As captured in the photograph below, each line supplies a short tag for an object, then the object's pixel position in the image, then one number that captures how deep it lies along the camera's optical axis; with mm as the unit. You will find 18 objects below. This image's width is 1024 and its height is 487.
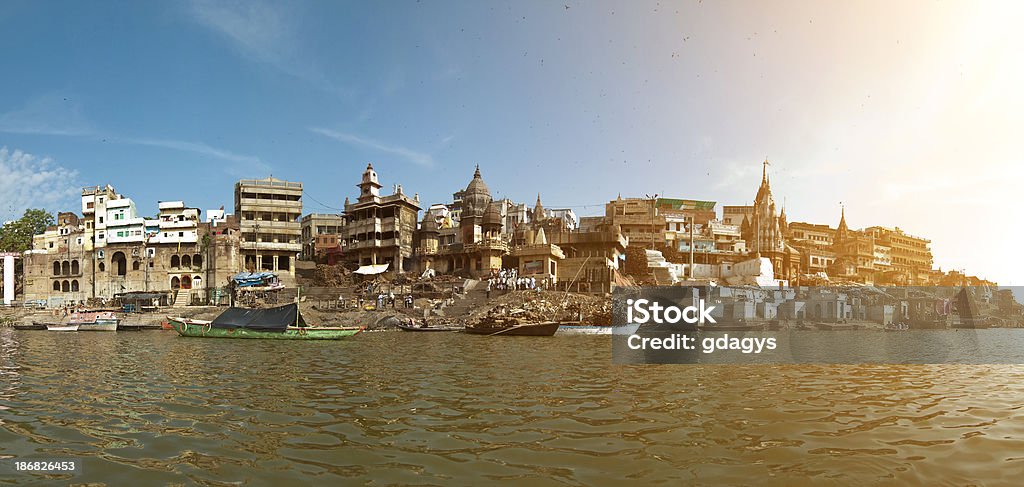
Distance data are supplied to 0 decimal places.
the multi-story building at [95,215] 63031
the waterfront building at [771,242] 71375
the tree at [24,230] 70000
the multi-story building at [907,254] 86312
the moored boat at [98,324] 42188
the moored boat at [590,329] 36519
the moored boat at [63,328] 41844
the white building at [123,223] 62094
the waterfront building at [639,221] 69875
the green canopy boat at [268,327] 30562
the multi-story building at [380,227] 64062
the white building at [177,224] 61750
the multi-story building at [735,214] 88750
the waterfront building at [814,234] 88500
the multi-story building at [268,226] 63219
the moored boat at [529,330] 34250
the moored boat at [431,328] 39344
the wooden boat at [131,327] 43281
